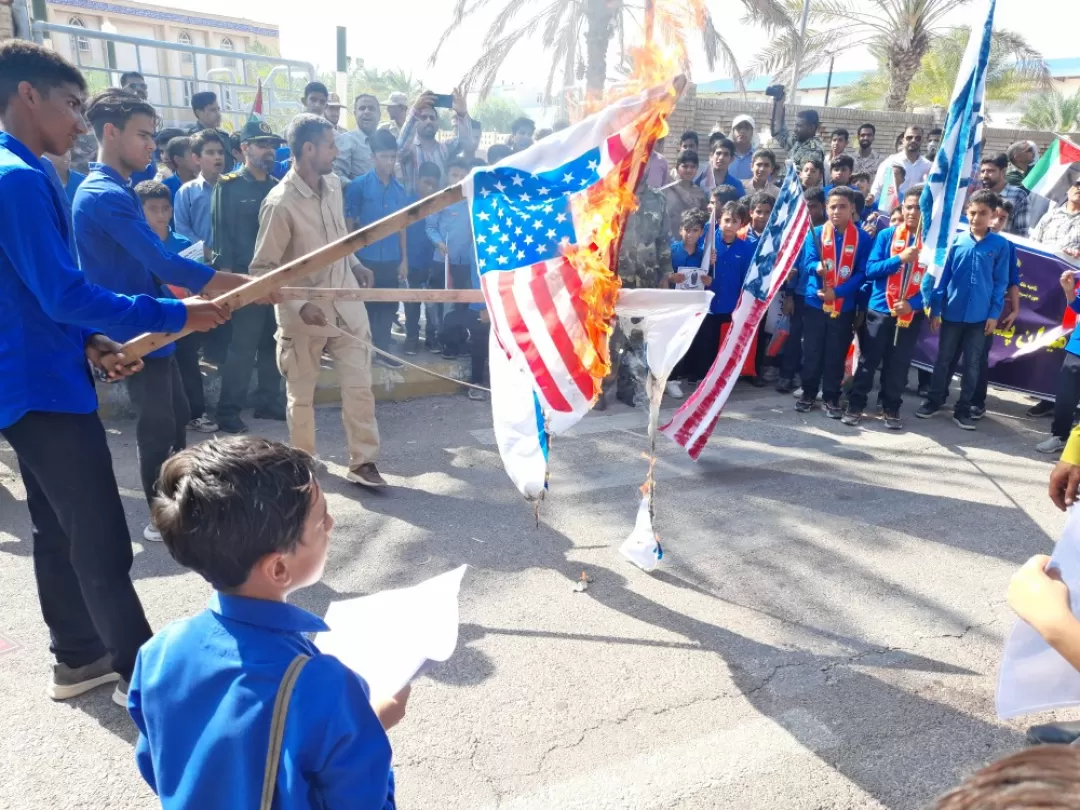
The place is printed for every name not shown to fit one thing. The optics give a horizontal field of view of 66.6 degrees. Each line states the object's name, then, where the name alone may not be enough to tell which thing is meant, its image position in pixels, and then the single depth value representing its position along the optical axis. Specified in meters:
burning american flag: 3.07
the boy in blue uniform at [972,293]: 6.62
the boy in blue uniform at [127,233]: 3.39
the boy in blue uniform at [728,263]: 7.58
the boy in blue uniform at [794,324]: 7.62
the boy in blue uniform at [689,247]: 7.42
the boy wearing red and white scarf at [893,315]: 6.61
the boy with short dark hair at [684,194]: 8.55
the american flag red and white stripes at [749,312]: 5.10
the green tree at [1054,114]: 26.69
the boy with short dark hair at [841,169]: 9.27
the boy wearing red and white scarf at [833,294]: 6.91
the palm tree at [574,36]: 12.31
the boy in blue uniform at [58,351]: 2.37
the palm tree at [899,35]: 17.91
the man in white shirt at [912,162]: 10.39
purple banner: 7.27
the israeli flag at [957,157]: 4.94
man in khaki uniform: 4.68
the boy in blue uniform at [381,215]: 7.44
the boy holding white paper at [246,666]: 1.29
